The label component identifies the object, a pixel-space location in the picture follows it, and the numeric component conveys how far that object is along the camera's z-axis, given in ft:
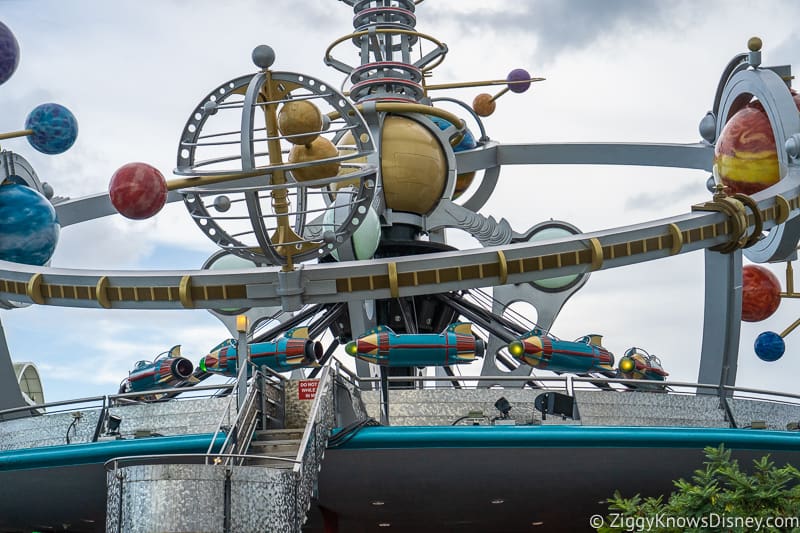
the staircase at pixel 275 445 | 55.47
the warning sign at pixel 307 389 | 60.95
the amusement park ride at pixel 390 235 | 65.87
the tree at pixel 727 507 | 44.37
